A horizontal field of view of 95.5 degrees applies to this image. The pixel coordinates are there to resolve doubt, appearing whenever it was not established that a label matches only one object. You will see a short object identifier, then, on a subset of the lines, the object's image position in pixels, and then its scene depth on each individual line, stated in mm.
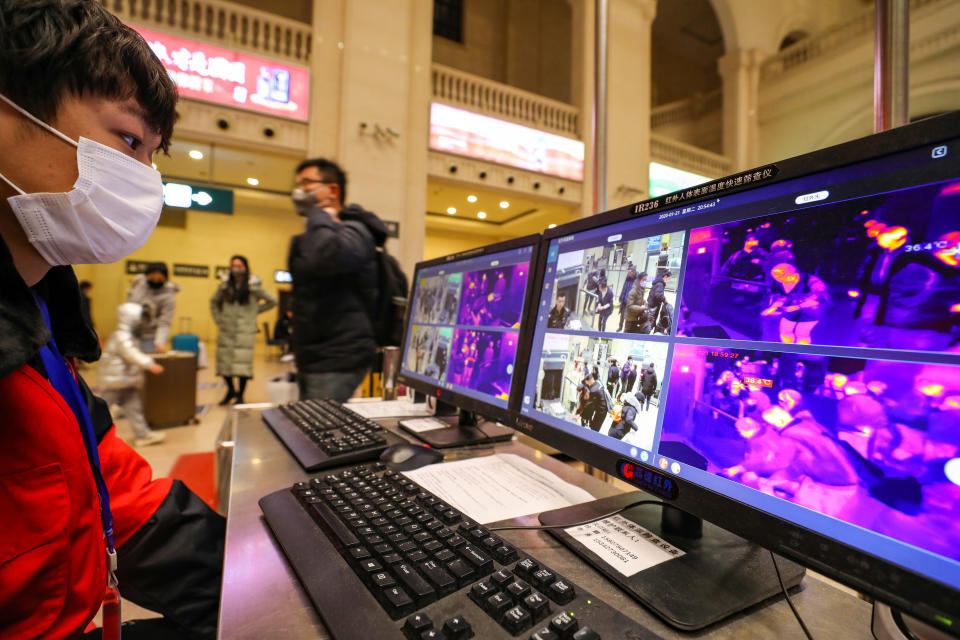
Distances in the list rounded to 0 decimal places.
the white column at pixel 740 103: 7508
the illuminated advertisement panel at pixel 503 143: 5391
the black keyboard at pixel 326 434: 859
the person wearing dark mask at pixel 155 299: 3262
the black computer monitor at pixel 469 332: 898
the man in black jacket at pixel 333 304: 1713
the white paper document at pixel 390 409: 1307
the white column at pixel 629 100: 6445
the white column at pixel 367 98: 4676
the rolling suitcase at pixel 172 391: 3418
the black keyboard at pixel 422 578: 376
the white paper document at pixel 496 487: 678
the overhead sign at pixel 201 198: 3875
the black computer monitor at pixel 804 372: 340
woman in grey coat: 3918
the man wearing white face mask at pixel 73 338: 494
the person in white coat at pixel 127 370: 2820
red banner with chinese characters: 4172
